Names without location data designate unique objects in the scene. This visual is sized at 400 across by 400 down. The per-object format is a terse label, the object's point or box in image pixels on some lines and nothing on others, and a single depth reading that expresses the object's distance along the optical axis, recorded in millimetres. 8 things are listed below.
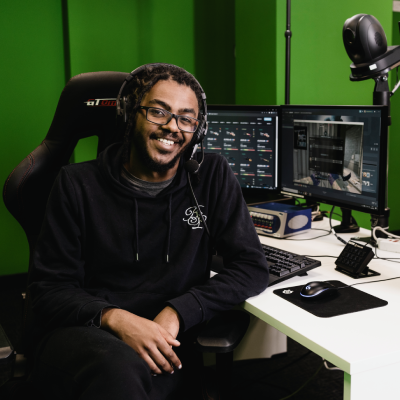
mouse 1242
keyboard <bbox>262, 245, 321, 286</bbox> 1396
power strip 1642
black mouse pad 1176
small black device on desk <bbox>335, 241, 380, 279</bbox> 1411
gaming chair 1392
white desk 942
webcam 1706
